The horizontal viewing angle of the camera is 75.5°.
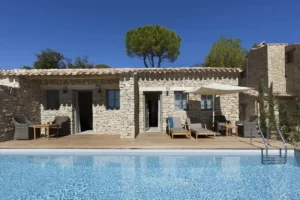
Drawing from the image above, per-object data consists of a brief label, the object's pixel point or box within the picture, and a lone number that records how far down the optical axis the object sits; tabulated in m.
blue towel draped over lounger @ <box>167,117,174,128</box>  11.30
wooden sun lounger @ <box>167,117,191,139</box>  10.25
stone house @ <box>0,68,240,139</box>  12.55
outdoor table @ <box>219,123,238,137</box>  10.67
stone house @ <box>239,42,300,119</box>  17.50
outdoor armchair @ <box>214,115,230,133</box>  11.26
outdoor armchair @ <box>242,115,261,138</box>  10.53
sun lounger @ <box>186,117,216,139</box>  10.07
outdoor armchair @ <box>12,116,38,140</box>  10.19
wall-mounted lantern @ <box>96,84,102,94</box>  12.51
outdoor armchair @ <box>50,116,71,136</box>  11.57
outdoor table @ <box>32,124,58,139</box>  10.23
